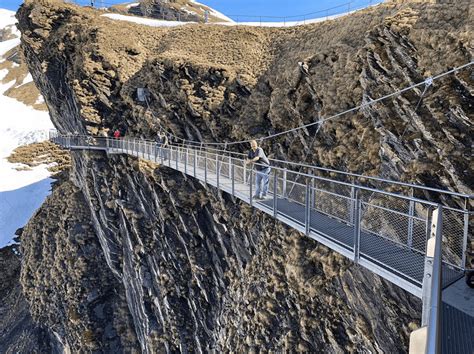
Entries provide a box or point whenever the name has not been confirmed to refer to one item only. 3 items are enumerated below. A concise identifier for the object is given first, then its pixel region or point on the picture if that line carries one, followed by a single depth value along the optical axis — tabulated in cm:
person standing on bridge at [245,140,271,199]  912
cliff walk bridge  347
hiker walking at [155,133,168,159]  1689
